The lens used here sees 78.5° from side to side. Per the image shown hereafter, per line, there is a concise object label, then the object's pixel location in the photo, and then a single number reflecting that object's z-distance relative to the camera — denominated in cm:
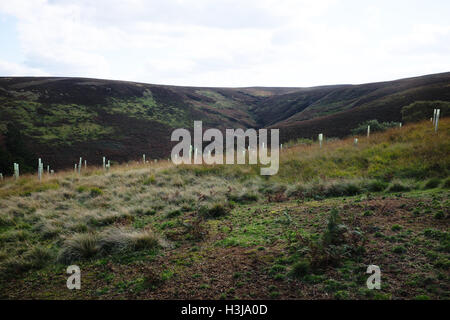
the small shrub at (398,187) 808
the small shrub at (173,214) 804
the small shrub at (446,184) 746
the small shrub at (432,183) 783
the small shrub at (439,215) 524
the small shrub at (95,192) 1095
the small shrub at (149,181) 1225
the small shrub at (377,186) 859
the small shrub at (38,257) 529
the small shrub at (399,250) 431
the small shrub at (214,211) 766
